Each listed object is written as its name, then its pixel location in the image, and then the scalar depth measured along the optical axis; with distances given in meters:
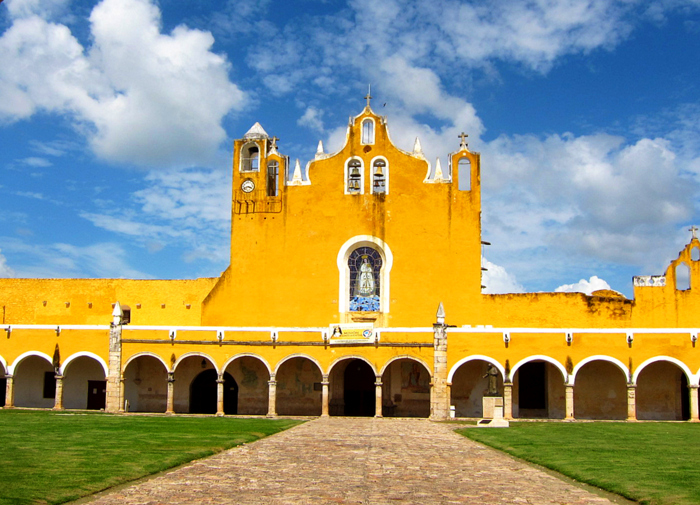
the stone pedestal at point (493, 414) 24.53
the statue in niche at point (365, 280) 32.03
